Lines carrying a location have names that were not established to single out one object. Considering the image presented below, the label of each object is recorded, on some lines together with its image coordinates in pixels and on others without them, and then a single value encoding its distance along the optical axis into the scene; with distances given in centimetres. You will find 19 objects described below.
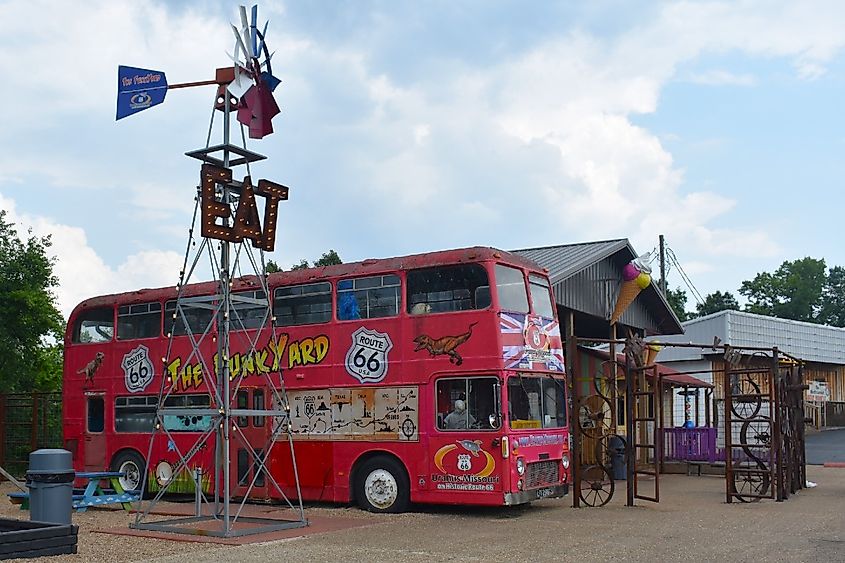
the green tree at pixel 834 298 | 7819
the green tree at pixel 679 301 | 7150
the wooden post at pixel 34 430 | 2425
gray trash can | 1248
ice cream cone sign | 2334
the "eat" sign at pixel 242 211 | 1354
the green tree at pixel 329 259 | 4709
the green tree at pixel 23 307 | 2472
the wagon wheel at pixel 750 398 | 1672
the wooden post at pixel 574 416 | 1609
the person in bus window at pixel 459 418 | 1541
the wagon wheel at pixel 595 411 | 1691
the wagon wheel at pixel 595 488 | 1642
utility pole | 4991
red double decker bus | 1526
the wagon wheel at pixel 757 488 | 1730
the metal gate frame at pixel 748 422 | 1623
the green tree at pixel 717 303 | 7738
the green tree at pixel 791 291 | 7819
